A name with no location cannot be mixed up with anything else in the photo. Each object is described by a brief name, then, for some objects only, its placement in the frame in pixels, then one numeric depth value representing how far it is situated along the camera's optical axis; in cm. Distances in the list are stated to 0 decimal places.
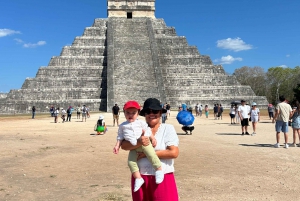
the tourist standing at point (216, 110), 2099
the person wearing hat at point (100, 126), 1305
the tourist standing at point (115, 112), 1608
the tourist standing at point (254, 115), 1210
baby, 288
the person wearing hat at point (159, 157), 295
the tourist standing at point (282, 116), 917
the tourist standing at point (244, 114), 1232
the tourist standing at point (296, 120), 953
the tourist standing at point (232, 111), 1772
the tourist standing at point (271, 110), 2020
